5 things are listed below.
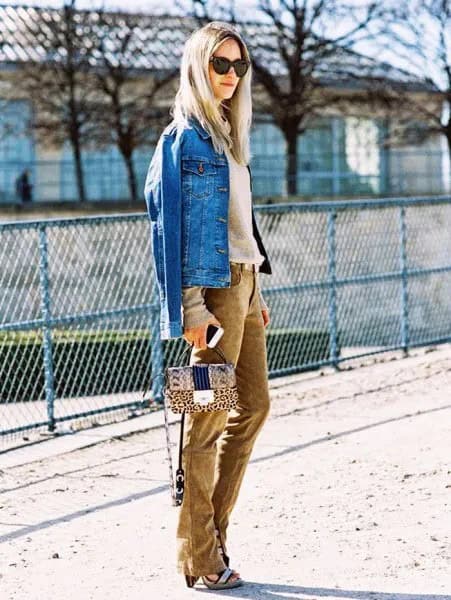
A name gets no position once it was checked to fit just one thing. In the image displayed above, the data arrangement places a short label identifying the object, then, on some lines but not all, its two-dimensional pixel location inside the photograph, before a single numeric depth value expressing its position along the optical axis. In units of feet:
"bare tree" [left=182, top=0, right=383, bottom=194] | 107.55
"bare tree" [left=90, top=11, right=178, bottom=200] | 112.06
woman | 16.37
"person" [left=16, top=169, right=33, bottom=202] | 116.47
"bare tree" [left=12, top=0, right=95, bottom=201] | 111.14
